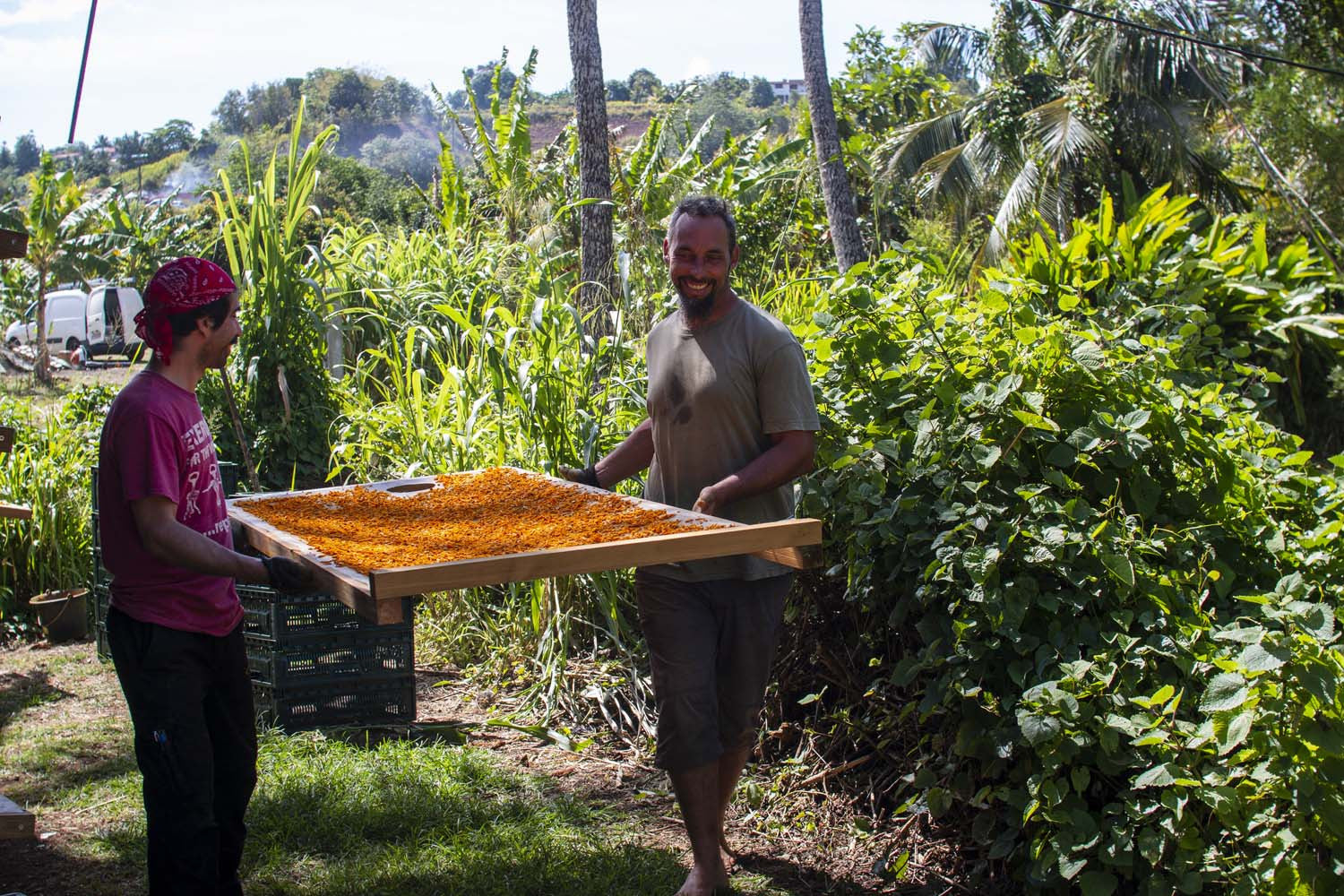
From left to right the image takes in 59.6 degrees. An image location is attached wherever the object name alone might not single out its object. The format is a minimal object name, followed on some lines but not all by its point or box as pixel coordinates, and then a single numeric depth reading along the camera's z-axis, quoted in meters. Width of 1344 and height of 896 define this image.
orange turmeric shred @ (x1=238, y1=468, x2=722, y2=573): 3.11
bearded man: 3.51
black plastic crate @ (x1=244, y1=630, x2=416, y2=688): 5.03
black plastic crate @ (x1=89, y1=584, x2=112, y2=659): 6.33
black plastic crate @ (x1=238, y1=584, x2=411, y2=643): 4.95
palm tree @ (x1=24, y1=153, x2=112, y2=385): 28.02
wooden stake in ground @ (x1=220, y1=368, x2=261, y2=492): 5.22
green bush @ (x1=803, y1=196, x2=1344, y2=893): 2.70
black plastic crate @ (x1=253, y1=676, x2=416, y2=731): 5.09
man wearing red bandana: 2.88
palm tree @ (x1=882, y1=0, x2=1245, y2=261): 23.19
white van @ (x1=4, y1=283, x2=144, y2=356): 36.38
